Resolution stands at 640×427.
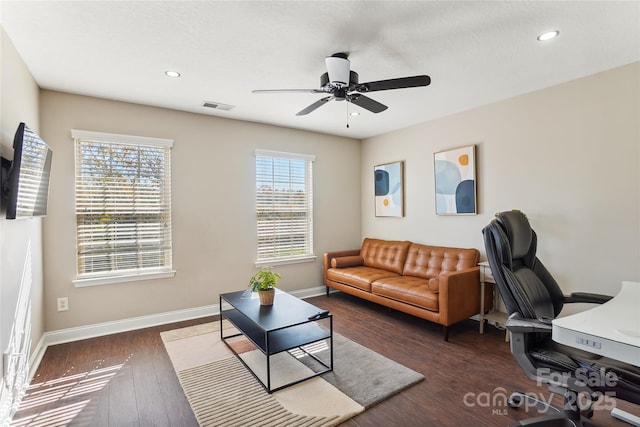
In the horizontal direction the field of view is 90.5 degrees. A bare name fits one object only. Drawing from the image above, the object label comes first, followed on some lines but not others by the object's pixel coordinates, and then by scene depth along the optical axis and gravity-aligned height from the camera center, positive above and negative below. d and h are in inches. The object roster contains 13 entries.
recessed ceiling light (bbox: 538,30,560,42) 87.8 +49.5
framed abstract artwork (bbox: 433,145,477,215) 154.3 +15.9
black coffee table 96.4 -39.6
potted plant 114.4 -26.0
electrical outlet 129.3 -34.8
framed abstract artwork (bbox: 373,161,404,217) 191.5 +15.6
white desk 50.6 -21.3
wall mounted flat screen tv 76.7 +11.5
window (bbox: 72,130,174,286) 133.6 +4.7
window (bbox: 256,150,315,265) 179.6 +4.7
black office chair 60.9 -30.0
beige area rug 81.8 -51.5
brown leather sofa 128.4 -32.5
